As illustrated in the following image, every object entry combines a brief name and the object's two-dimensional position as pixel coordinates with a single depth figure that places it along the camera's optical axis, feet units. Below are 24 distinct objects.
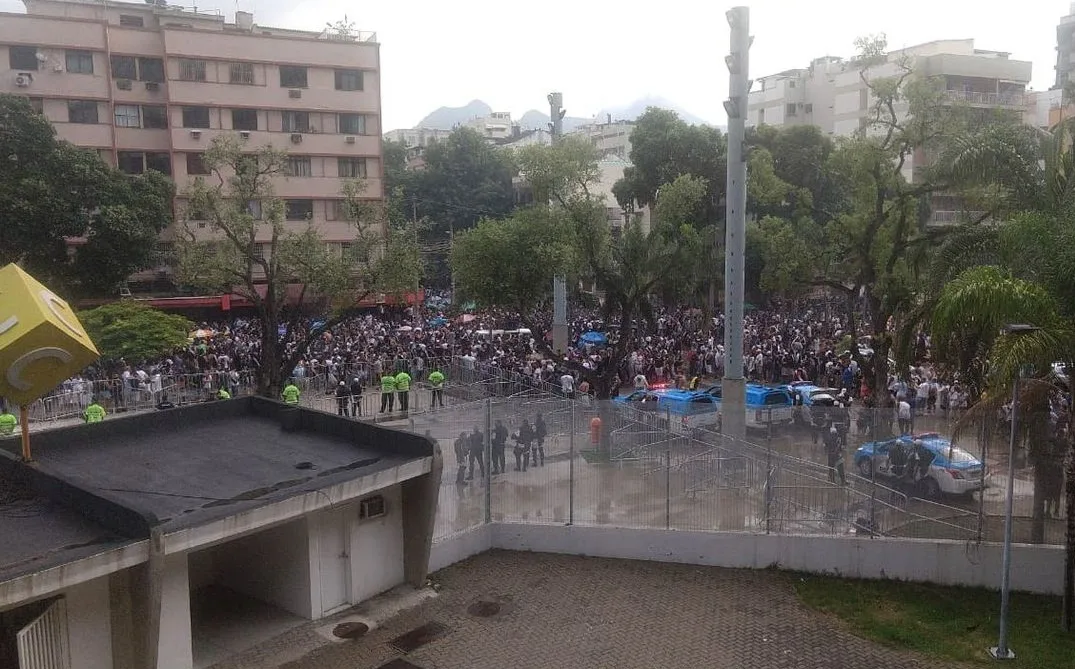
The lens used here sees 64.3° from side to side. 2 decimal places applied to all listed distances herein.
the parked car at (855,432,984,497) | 42.22
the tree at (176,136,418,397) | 75.20
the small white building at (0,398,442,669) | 29.25
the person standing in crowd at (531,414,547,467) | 48.00
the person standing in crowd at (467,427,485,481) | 46.68
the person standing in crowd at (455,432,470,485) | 46.11
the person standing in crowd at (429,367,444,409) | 80.22
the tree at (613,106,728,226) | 138.31
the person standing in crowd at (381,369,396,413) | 78.07
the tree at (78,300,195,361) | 80.94
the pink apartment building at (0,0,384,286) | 125.90
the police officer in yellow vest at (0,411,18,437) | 59.88
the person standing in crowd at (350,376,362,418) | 75.82
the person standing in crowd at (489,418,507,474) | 47.47
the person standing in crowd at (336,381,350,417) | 74.79
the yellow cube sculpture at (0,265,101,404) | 31.65
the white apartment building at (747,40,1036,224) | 152.97
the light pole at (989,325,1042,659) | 34.65
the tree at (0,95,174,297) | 103.76
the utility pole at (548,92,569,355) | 97.66
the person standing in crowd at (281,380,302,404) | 70.38
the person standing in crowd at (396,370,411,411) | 78.23
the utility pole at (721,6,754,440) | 54.49
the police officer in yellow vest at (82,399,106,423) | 62.34
